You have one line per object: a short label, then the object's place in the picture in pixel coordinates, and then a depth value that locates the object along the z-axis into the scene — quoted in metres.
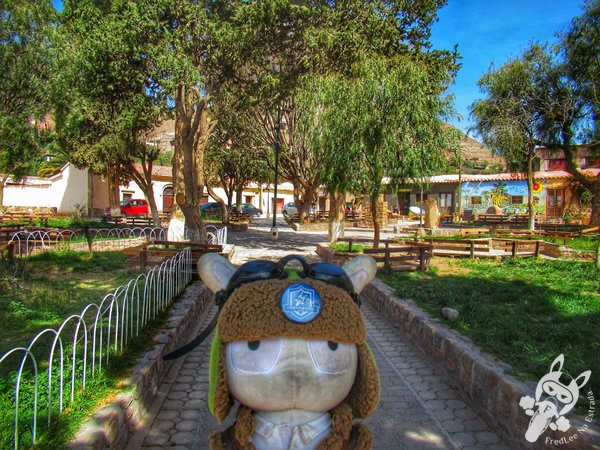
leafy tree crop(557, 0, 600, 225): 17.39
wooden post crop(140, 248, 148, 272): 8.63
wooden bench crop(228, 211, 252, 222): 30.77
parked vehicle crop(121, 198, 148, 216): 34.50
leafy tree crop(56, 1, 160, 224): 10.22
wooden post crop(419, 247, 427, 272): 10.09
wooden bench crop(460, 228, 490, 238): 17.37
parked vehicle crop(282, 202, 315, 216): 45.51
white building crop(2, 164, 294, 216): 32.56
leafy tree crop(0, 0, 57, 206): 13.78
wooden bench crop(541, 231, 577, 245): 15.04
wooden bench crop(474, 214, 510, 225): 29.99
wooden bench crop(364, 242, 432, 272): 9.56
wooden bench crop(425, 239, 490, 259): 12.59
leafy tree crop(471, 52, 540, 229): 20.55
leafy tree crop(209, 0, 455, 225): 11.41
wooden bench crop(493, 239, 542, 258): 12.32
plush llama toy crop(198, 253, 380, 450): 1.96
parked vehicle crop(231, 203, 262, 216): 45.95
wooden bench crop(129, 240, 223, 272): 8.79
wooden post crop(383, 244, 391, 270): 9.52
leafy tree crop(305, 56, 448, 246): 10.55
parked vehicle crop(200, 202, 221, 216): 38.72
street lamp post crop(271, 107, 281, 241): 18.22
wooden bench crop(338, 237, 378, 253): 11.47
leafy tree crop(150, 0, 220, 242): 10.38
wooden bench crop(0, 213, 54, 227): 18.76
